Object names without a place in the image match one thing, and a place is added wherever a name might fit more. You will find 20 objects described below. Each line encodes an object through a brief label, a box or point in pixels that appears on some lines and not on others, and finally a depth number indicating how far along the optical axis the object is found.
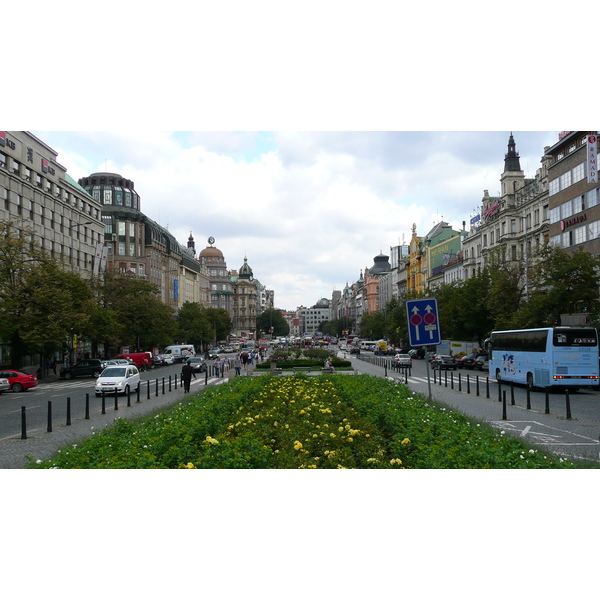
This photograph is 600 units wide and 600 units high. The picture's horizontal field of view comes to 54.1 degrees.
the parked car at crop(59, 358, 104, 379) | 45.56
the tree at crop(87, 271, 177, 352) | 58.25
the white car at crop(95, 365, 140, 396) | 27.83
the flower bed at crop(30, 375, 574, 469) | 9.05
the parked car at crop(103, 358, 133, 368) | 44.95
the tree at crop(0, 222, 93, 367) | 38.34
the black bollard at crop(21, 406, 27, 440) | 15.92
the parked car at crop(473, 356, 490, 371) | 49.31
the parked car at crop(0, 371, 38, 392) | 34.91
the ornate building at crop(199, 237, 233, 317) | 189.25
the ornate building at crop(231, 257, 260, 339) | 193.50
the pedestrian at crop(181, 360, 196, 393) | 29.82
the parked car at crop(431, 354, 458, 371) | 50.42
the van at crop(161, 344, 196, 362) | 70.44
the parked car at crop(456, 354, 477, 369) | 52.66
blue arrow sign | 14.70
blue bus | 27.20
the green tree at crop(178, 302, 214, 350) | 95.00
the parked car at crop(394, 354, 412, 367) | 49.94
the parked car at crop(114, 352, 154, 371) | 56.47
